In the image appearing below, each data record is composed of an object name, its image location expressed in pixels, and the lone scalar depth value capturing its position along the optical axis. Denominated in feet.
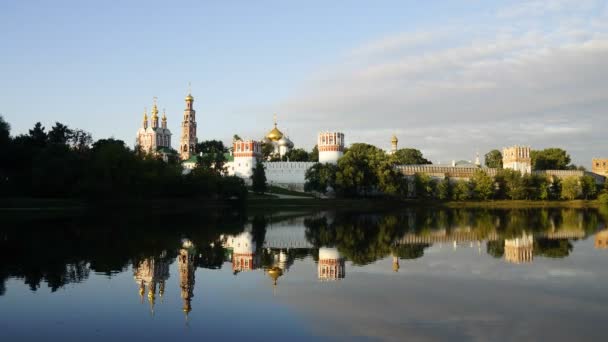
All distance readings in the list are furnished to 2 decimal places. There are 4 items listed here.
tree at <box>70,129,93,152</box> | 189.67
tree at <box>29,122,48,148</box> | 167.45
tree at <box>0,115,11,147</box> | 142.41
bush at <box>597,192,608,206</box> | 222.07
